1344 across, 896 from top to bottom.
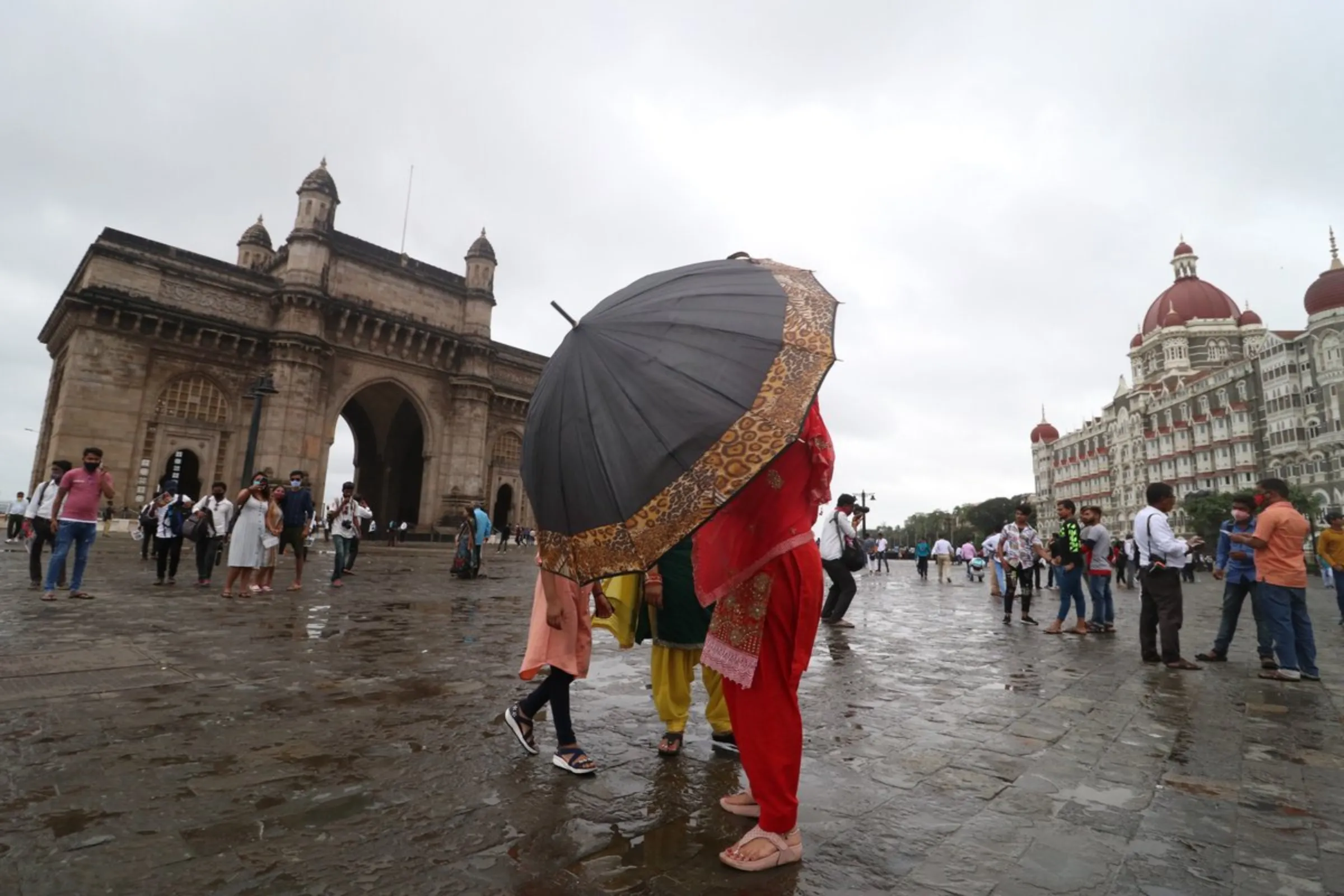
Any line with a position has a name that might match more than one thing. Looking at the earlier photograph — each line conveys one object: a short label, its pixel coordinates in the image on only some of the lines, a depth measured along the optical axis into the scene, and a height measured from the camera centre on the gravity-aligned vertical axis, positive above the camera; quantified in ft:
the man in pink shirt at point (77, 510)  23.58 +0.71
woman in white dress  26.22 +0.08
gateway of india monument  71.15 +21.23
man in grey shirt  25.75 -0.14
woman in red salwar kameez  7.22 -0.57
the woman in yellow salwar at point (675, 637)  10.14 -1.36
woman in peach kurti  9.00 -1.55
